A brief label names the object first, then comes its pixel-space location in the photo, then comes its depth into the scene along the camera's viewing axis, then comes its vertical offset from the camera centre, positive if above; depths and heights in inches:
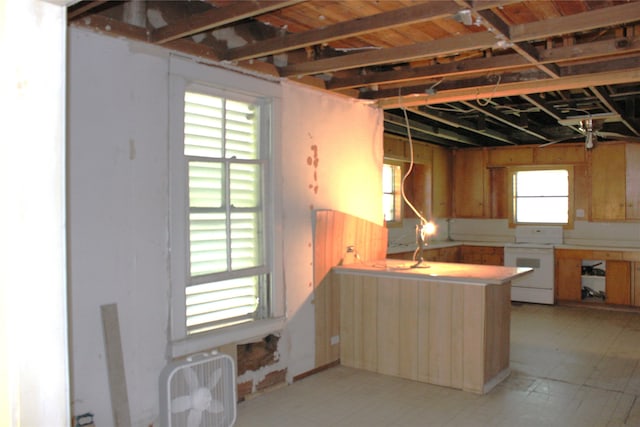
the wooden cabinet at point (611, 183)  286.8 +13.4
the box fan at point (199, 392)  109.0 -39.0
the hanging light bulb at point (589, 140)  213.6 +27.3
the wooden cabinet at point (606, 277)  268.7 -35.4
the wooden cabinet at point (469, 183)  333.7 +15.8
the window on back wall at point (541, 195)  311.6 +7.8
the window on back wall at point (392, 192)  290.5 +9.1
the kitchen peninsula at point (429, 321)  152.3 -34.1
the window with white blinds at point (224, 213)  133.6 -1.0
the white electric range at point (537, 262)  283.6 -29.0
